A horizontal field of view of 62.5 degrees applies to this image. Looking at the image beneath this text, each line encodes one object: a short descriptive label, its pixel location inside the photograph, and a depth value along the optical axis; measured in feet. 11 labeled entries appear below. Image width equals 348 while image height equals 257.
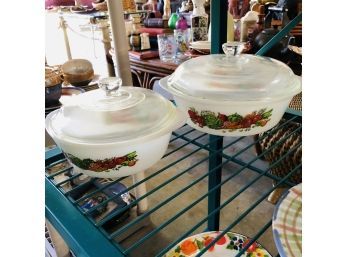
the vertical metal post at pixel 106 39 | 6.36
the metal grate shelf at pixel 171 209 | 1.18
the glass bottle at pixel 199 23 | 4.85
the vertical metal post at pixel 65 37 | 9.95
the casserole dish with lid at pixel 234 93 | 1.46
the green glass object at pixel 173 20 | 5.55
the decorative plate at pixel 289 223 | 0.96
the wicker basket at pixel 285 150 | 3.32
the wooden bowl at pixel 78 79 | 4.41
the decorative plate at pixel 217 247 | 2.09
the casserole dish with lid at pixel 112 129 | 1.20
